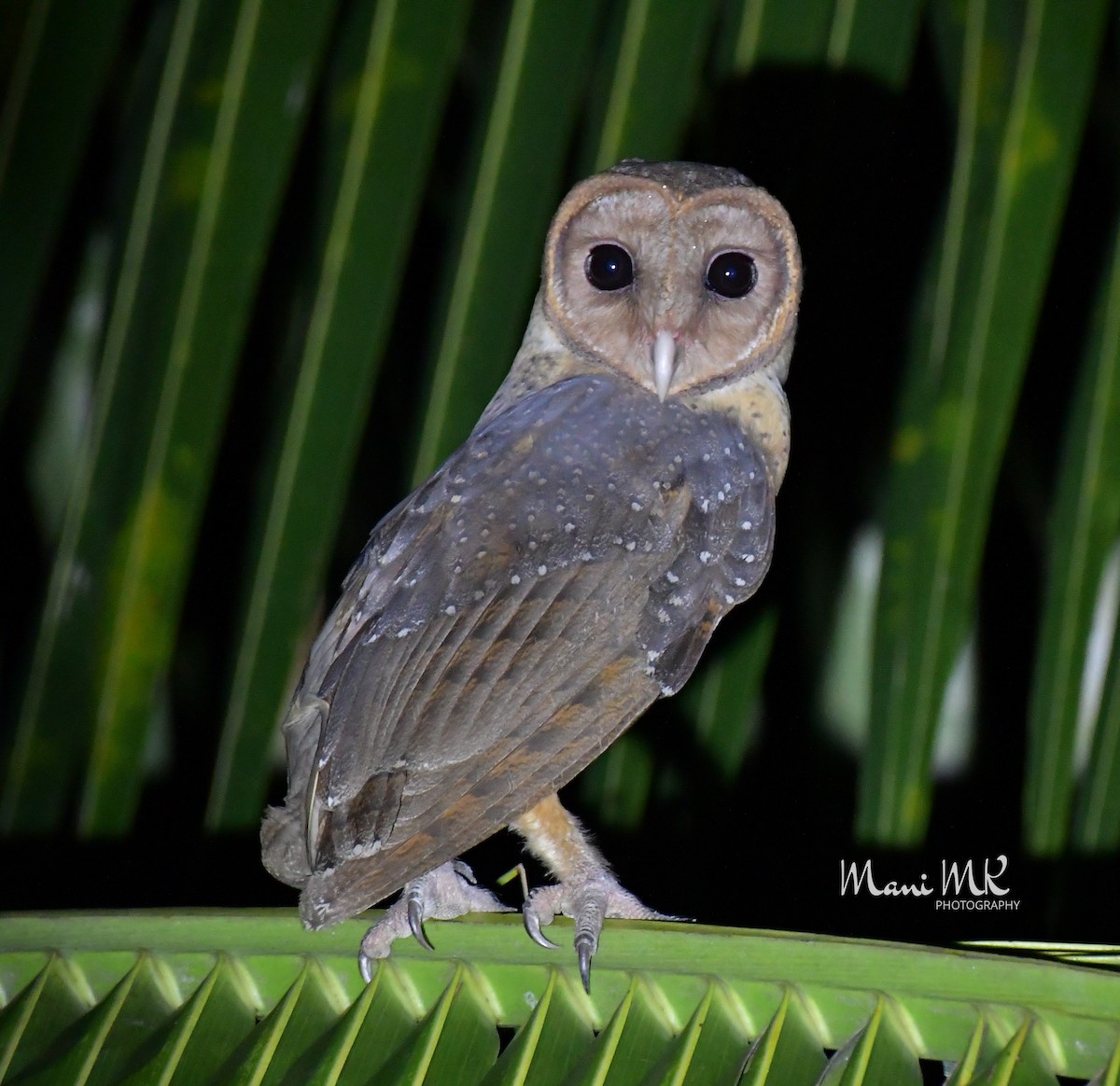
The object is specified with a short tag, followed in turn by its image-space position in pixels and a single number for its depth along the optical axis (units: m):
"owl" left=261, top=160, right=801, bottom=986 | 6.54
